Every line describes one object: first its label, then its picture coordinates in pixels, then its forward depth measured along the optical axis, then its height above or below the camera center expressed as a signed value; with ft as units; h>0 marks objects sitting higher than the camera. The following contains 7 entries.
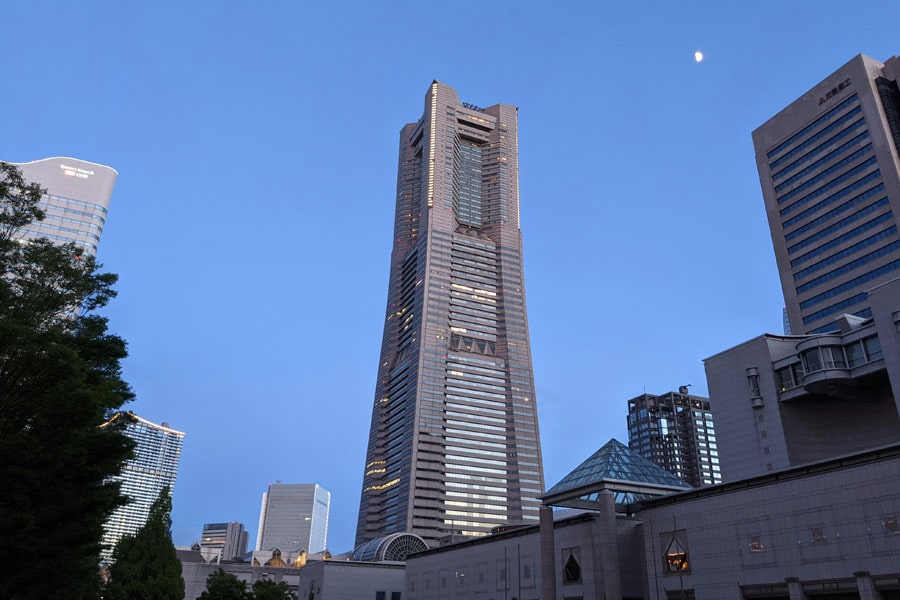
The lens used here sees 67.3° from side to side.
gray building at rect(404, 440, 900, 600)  146.51 +18.30
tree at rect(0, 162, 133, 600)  82.07 +17.17
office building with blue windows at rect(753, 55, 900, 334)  387.96 +241.86
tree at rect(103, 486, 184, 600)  189.98 +9.23
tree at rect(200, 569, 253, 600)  232.53 +4.66
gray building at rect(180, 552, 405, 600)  363.76 +13.10
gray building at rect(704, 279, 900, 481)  296.71 +91.50
